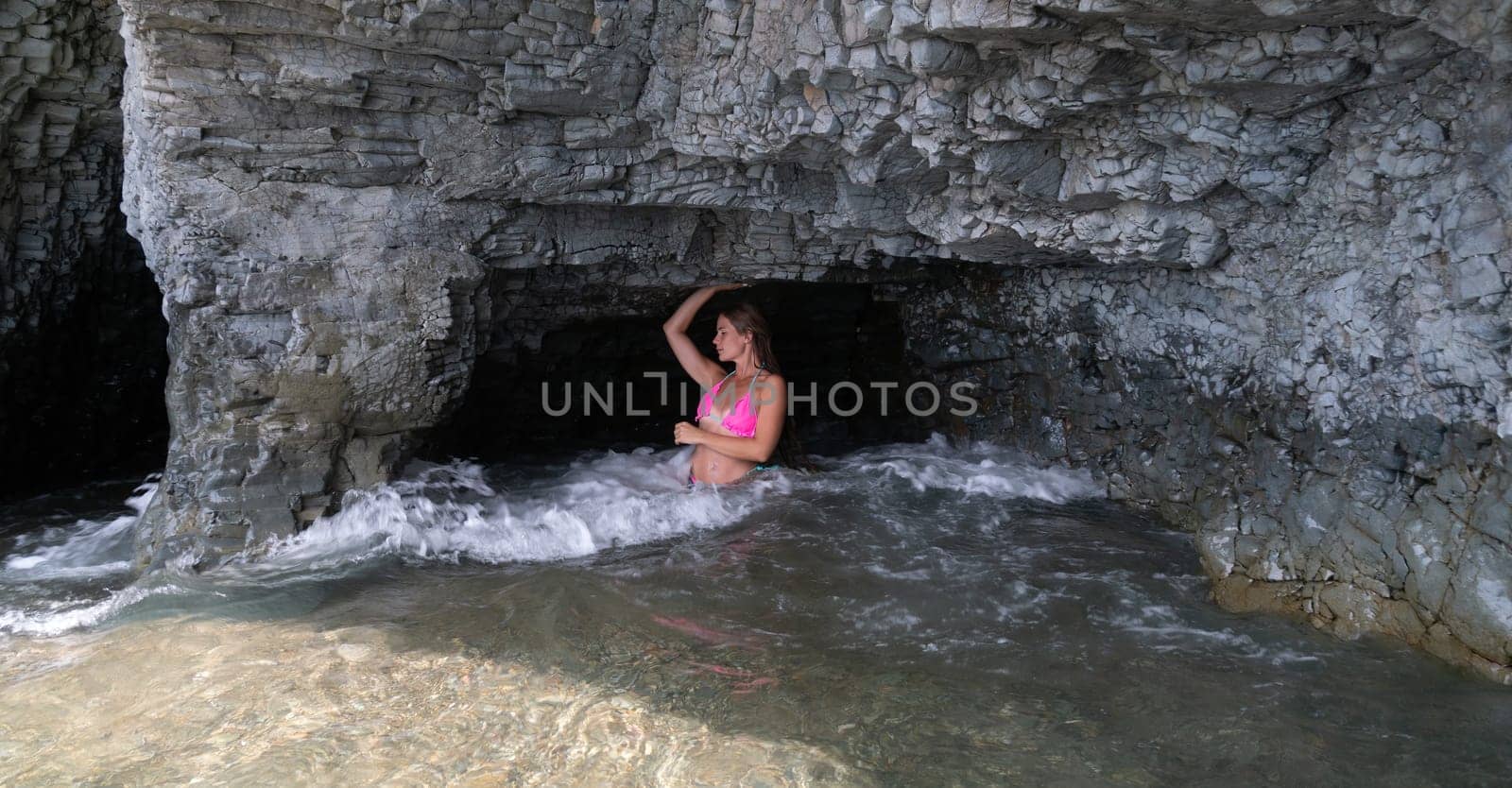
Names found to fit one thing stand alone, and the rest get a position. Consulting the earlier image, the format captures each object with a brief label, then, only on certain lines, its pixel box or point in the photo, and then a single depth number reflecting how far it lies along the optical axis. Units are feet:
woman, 18.24
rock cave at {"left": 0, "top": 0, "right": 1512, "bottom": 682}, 10.49
